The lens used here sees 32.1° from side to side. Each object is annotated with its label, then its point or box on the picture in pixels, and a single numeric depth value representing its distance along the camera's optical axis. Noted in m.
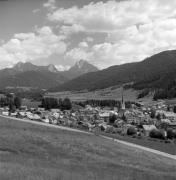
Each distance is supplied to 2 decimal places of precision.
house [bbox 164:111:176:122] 123.90
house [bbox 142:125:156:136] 78.18
